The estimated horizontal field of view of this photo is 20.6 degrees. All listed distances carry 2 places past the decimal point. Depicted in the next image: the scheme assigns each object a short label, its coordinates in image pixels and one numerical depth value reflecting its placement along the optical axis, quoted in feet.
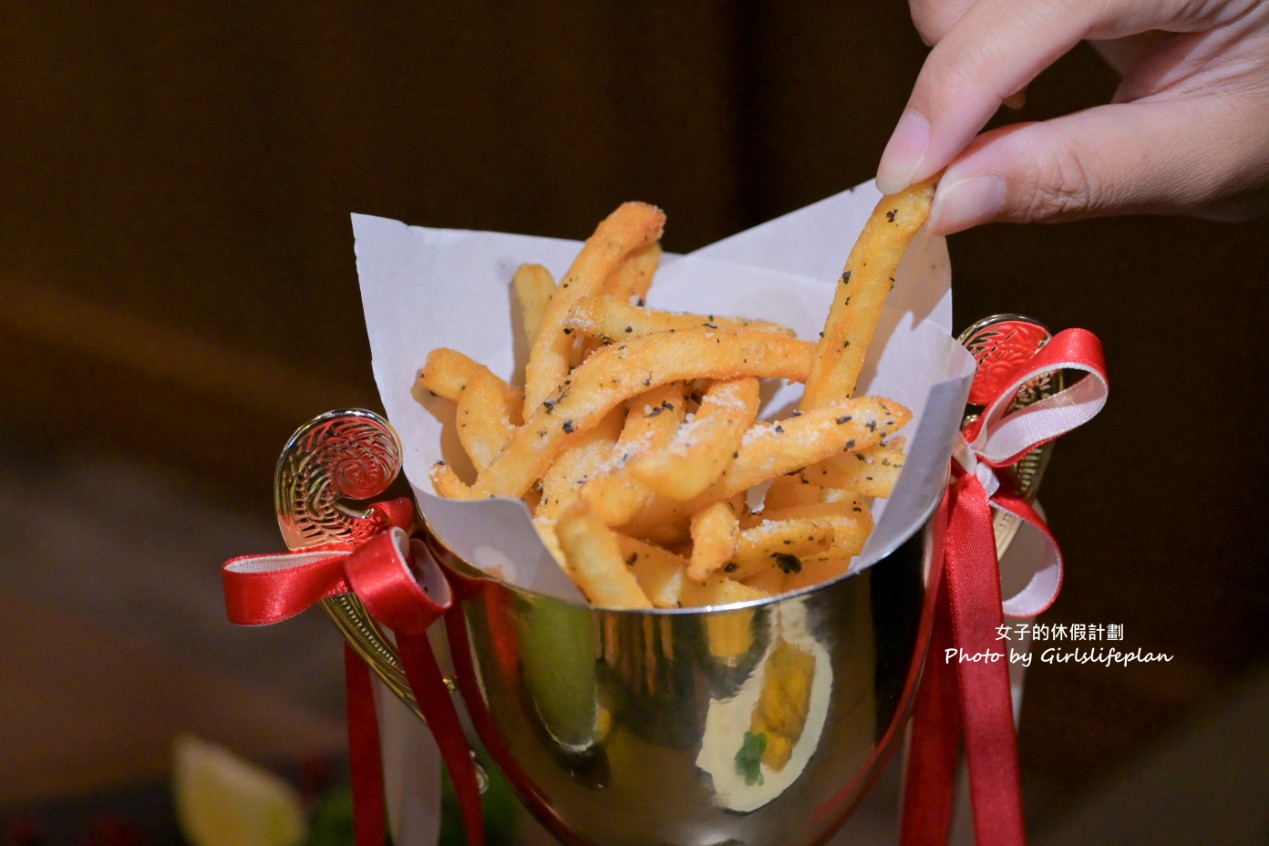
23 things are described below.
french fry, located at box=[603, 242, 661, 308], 2.55
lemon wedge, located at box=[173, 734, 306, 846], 2.94
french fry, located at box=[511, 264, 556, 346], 2.54
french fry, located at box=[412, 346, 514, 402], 2.46
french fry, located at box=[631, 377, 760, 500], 2.28
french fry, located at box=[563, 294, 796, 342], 2.45
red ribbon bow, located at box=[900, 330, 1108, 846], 2.42
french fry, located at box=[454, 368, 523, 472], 2.44
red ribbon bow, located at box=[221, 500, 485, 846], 2.34
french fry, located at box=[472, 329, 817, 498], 2.39
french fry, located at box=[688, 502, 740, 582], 2.30
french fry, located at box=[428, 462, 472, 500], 2.40
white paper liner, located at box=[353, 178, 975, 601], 2.34
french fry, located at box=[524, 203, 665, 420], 2.47
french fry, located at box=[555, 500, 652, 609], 2.26
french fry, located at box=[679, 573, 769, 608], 2.34
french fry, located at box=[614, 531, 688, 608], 2.35
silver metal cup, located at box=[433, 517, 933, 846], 2.30
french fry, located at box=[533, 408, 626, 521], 2.38
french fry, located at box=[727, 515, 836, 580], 2.35
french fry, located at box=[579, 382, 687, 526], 2.32
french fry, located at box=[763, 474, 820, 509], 2.42
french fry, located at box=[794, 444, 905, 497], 2.39
